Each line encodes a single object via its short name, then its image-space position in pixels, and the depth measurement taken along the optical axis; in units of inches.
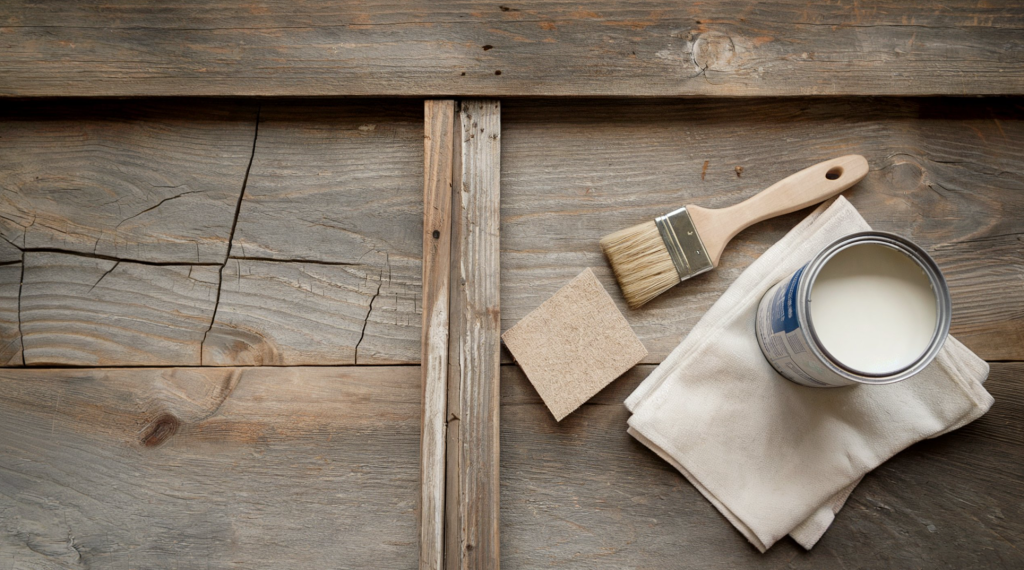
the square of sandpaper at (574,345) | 34.2
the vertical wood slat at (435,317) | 31.9
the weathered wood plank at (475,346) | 32.3
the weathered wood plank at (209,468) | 34.6
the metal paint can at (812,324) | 28.3
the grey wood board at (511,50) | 35.7
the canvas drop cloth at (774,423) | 34.2
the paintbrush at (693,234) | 35.3
